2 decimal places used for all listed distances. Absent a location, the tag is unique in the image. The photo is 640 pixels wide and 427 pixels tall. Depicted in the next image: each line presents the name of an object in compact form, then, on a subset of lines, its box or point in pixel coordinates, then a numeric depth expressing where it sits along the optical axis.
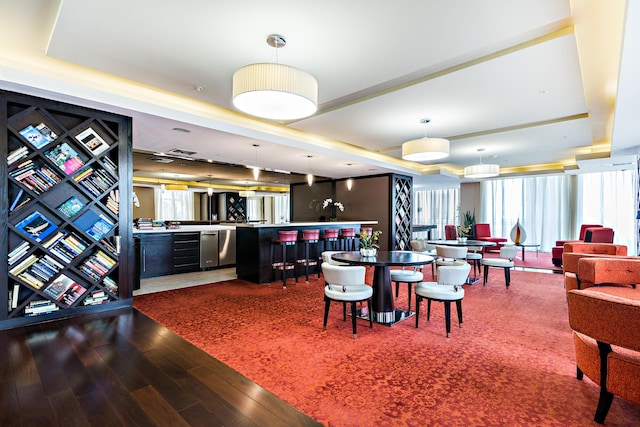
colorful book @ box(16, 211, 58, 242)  3.34
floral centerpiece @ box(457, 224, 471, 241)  6.53
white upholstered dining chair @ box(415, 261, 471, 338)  3.43
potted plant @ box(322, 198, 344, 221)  10.30
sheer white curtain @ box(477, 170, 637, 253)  9.39
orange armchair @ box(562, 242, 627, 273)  4.21
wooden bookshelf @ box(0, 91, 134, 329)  3.29
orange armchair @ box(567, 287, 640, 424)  1.78
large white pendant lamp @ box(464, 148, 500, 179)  7.06
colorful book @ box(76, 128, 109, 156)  3.68
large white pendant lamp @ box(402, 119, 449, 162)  4.61
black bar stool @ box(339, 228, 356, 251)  7.32
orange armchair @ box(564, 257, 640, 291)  3.46
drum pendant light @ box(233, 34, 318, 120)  2.56
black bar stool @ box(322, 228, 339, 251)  6.94
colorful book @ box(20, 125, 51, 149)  3.34
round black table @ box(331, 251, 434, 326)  3.75
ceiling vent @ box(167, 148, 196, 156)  5.95
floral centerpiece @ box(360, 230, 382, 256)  4.04
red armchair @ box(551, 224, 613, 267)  7.94
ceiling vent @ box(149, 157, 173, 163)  7.28
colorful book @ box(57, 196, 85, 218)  3.57
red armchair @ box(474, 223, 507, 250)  10.60
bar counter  6.02
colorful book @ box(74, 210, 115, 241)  3.69
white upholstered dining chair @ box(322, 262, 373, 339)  3.33
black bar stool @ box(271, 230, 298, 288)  5.86
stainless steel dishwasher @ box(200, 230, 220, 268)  7.13
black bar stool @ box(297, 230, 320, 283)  6.40
